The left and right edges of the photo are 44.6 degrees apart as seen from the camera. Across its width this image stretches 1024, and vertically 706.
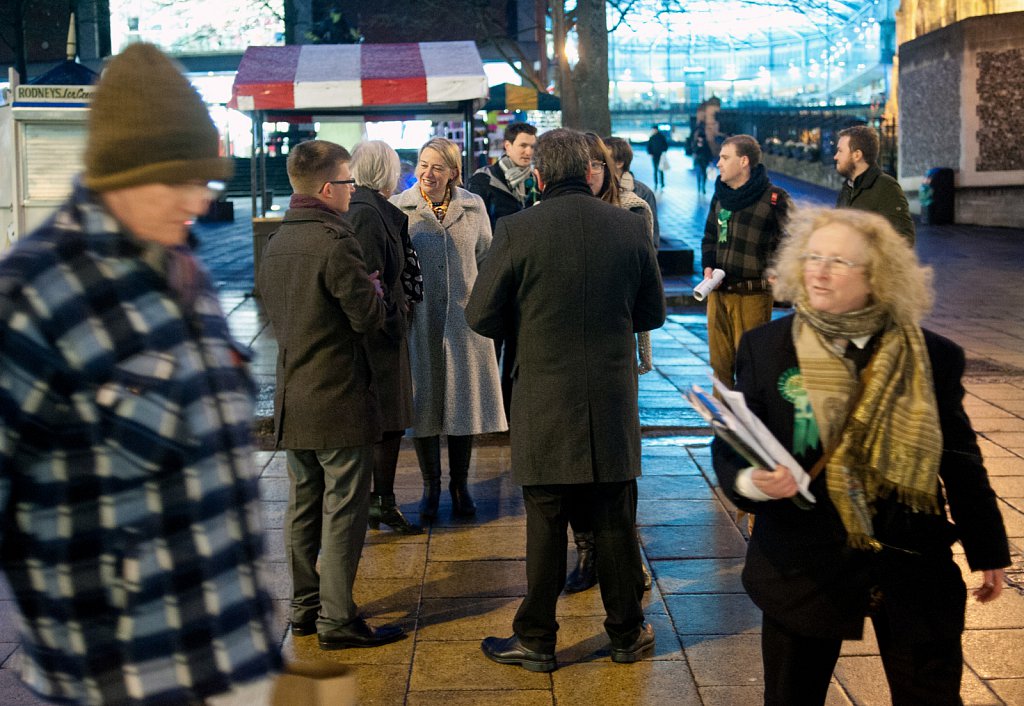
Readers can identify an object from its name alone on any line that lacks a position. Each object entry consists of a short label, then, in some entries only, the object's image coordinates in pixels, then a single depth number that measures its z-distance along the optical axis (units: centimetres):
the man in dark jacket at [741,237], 713
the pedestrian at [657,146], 3369
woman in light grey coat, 636
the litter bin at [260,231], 1423
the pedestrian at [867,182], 780
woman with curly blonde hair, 304
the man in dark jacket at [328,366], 461
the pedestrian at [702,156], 3241
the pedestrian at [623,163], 663
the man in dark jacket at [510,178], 783
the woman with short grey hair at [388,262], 562
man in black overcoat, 436
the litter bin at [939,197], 2547
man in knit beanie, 207
